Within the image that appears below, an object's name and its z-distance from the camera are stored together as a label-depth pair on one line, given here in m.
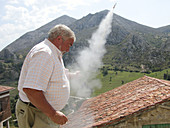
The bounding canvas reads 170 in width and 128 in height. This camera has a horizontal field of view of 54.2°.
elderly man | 2.67
